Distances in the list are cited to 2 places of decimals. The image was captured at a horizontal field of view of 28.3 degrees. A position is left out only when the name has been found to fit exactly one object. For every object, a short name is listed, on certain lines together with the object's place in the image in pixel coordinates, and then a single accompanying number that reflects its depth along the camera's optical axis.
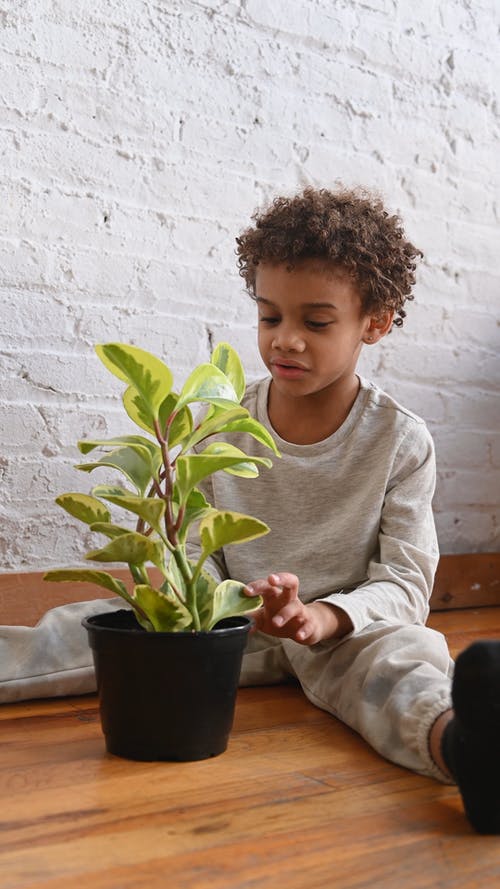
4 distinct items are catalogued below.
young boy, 1.26
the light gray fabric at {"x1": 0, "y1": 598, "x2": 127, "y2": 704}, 1.32
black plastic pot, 1.02
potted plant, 1.00
